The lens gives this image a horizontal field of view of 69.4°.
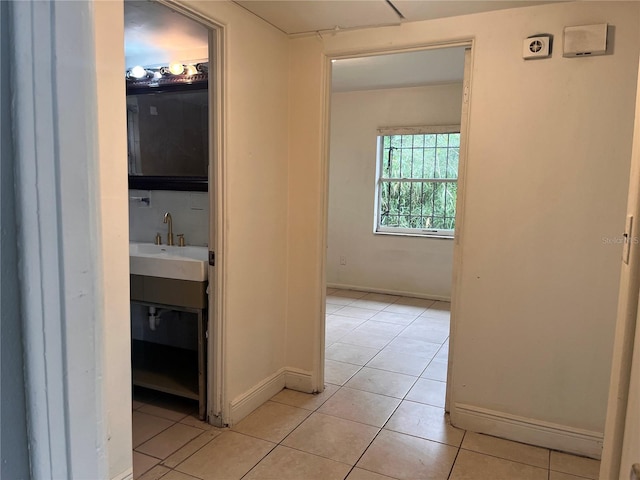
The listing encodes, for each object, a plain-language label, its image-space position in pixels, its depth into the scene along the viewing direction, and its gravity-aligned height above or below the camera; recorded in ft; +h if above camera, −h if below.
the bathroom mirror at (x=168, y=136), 9.94 +1.09
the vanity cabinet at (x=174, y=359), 8.30 -3.10
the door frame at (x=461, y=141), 7.90 +0.90
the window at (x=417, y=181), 17.43 +0.41
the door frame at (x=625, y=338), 3.48 -1.09
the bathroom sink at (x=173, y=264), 8.20 -1.43
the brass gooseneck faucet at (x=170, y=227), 10.16 -0.92
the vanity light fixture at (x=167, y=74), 9.82 +2.41
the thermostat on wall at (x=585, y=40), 6.87 +2.32
